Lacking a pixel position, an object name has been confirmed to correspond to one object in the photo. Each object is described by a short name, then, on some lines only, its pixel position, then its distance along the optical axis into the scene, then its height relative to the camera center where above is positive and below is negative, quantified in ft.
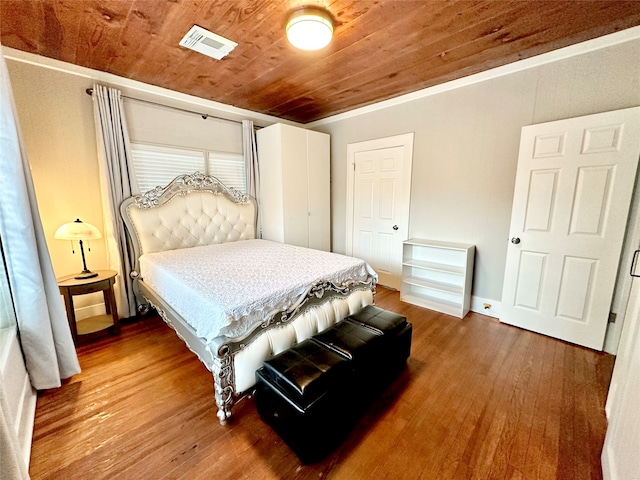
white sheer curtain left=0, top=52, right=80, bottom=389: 5.06 -1.47
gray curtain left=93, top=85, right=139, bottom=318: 8.68 +0.62
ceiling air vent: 6.63 +4.10
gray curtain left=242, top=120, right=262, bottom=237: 12.37 +1.82
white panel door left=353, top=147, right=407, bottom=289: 12.12 -0.68
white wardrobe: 12.34 +0.75
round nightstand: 7.52 -3.00
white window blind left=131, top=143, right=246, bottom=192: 9.92 +1.37
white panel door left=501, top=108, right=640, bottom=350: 7.03 -0.69
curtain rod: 8.52 +3.49
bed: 5.32 -2.07
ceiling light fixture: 5.84 +3.83
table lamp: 7.53 -0.99
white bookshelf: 9.83 -3.14
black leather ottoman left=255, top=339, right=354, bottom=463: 4.43 -3.51
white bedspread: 5.36 -2.05
